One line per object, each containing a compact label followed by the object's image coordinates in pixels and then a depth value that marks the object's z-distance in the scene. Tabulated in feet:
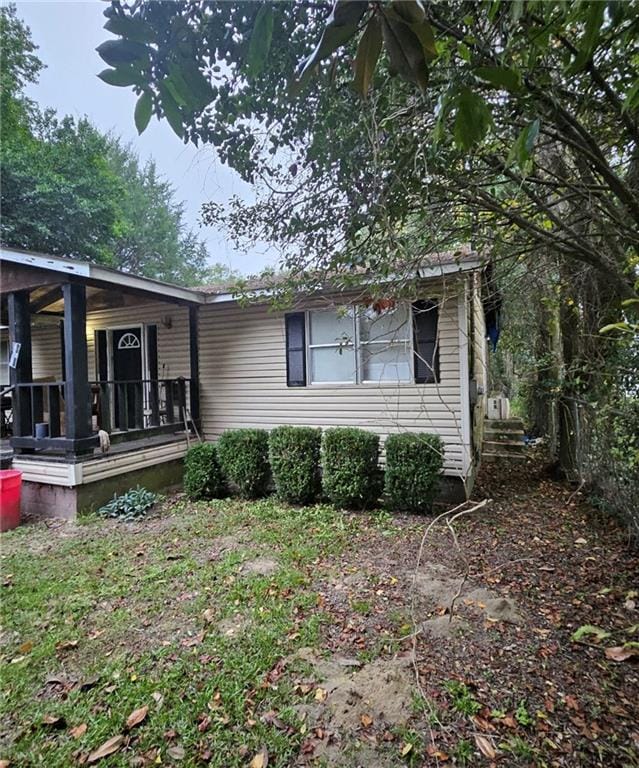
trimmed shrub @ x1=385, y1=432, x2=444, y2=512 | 16.30
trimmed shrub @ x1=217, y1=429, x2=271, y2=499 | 19.11
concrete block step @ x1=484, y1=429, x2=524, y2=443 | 28.40
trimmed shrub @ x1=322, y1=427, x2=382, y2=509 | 17.25
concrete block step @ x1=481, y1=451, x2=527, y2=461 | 26.41
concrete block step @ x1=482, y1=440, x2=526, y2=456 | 27.43
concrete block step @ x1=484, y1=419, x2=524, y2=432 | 29.26
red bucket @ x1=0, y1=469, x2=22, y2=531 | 16.20
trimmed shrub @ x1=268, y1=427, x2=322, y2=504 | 18.28
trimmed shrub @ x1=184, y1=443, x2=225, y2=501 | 19.49
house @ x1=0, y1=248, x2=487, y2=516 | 17.69
